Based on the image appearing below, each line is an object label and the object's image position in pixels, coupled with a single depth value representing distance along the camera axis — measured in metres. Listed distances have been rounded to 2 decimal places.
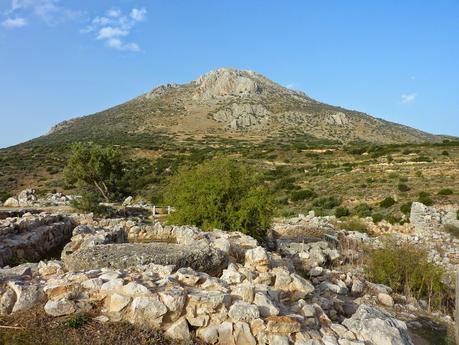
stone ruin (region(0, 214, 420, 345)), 6.69
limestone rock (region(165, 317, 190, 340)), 6.50
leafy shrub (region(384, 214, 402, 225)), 27.57
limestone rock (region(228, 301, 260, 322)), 6.82
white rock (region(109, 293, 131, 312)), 6.76
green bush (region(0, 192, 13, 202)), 39.70
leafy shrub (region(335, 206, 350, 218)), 31.10
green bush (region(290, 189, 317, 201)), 38.31
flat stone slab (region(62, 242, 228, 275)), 9.52
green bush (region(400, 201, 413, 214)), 28.81
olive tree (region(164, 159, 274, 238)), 18.17
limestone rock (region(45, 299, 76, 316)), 6.61
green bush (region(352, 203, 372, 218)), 30.08
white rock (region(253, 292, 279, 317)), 7.10
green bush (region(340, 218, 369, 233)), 25.52
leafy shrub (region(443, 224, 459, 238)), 23.12
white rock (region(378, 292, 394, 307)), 11.49
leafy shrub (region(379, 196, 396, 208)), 32.00
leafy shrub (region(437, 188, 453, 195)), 33.00
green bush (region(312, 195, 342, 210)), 34.78
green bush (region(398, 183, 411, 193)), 36.26
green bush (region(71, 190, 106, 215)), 28.55
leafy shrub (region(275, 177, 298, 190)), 43.48
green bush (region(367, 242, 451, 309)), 13.57
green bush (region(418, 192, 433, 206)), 30.63
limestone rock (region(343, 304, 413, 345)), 6.98
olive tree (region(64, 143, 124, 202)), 39.22
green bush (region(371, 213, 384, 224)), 28.03
